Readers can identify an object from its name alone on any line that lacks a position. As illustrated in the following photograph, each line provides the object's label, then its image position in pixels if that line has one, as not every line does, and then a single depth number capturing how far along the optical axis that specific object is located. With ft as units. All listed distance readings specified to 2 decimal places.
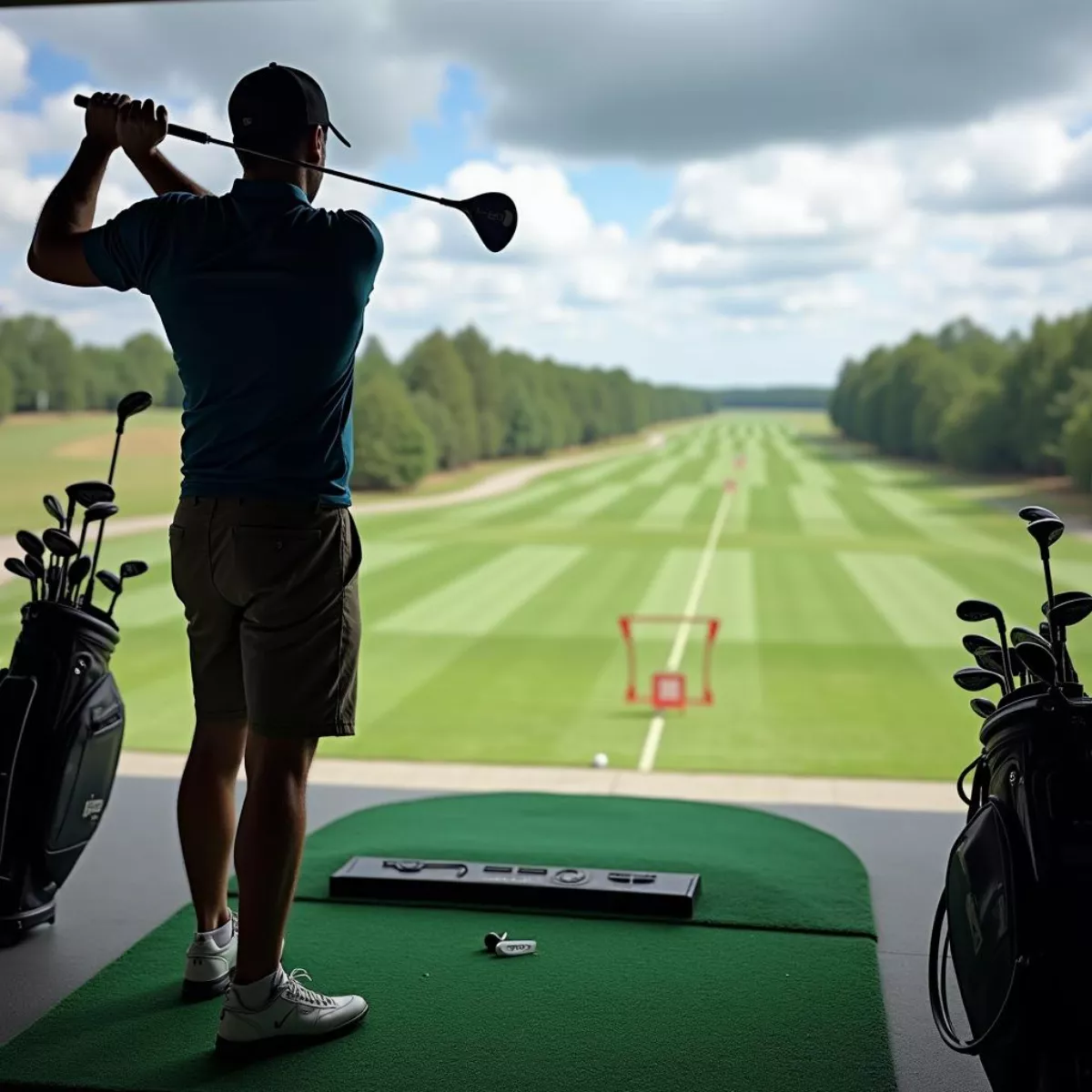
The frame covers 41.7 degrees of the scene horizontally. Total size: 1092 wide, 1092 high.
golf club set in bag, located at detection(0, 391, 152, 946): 7.47
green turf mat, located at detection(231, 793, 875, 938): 8.29
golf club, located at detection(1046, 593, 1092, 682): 5.43
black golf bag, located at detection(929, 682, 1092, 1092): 4.74
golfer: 5.69
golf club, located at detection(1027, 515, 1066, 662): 5.77
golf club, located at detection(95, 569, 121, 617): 7.98
